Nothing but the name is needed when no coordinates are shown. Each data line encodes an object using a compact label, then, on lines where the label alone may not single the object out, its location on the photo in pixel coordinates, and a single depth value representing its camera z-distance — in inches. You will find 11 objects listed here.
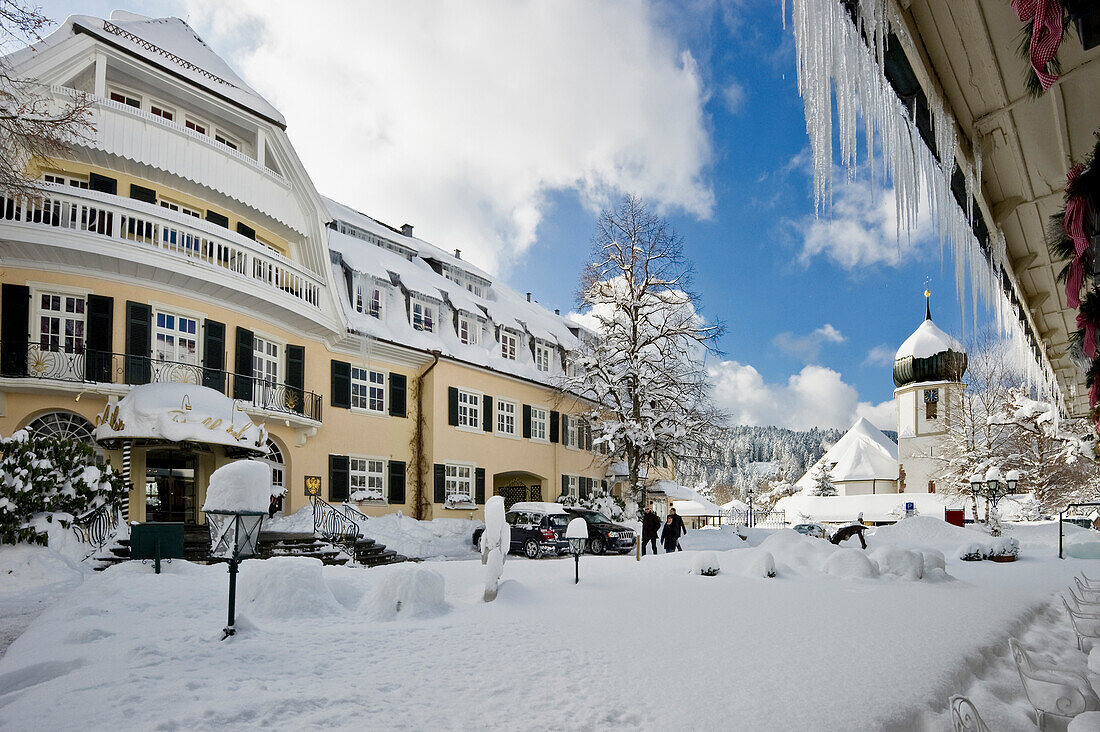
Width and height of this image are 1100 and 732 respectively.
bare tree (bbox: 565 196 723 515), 1127.0
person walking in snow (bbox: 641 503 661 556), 793.6
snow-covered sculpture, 427.2
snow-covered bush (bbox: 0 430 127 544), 547.8
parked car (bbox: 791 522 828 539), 1633.9
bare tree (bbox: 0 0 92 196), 420.8
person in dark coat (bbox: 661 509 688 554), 816.9
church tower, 1921.8
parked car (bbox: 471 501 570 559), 856.9
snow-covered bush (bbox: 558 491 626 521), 1188.5
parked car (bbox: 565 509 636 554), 924.0
